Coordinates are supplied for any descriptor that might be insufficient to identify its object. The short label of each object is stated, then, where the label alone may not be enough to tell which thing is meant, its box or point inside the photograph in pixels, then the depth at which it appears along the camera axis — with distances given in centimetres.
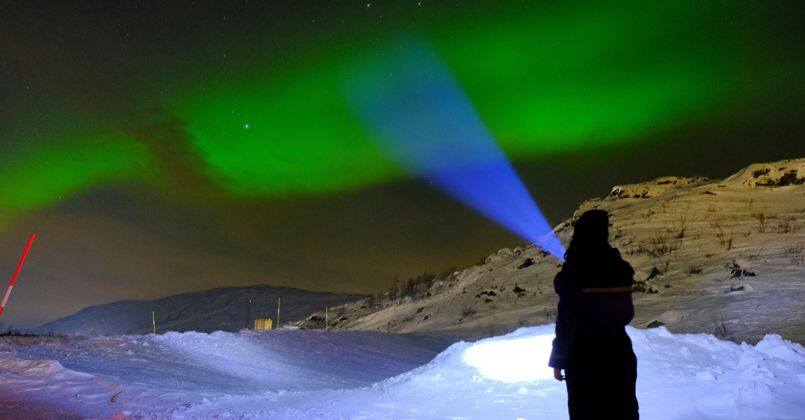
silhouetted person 368
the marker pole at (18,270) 998
